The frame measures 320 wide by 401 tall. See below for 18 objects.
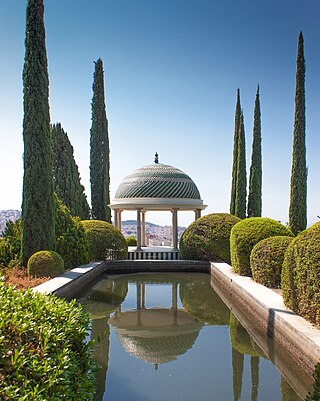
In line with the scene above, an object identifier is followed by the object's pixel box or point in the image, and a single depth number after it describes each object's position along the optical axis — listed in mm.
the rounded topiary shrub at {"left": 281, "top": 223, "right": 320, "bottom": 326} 6574
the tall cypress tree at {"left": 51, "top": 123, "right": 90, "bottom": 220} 21000
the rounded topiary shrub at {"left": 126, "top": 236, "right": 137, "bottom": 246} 28272
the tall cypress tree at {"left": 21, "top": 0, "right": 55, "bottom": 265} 12890
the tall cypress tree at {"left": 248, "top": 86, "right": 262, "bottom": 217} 24156
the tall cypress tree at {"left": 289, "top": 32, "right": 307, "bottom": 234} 20031
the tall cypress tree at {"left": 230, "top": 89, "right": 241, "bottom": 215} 25875
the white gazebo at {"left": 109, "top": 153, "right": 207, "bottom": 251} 22531
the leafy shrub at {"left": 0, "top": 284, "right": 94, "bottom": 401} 2896
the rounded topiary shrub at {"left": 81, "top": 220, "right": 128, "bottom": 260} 17891
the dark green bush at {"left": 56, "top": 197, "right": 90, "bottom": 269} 14241
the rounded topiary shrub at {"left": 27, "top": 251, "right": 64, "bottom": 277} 11672
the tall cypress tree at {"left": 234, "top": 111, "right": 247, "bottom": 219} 24328
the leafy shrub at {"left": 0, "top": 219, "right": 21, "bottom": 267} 13023
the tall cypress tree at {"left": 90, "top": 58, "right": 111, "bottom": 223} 23484
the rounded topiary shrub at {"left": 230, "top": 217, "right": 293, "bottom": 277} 13109
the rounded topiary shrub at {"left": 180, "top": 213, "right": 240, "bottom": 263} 17781
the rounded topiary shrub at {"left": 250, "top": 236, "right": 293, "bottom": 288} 10500
